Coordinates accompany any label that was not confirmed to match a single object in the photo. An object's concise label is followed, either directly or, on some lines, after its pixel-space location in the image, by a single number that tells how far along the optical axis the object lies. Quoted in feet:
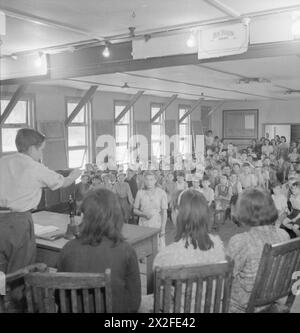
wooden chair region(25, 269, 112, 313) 5.25
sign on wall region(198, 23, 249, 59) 11.09
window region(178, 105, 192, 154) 42.65
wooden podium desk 9.50
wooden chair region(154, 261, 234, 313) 5.43
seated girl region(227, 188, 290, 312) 7.23
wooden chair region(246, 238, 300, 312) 6.30
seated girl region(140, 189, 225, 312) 7.16
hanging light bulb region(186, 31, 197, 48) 11.84
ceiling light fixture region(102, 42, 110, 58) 13.47
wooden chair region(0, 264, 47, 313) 5.70
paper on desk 10.31
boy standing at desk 8.46
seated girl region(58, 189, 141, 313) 6.32
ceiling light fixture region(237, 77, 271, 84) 24.43
